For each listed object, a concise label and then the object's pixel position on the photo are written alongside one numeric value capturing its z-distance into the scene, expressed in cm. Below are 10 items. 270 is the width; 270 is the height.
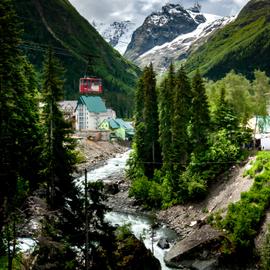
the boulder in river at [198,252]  2463
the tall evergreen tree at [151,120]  4238
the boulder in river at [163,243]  2761
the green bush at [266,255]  2175
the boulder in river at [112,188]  4284
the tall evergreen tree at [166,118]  3874
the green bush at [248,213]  2535
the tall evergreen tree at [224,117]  3806
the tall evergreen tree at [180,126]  3722
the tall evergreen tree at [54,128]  2256
